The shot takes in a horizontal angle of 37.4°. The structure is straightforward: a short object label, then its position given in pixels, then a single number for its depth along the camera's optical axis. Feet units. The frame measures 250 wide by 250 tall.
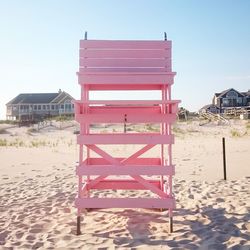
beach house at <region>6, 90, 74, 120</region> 234.38
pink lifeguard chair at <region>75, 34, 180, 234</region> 18.15
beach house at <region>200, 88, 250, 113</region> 247.29
